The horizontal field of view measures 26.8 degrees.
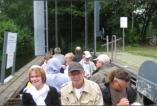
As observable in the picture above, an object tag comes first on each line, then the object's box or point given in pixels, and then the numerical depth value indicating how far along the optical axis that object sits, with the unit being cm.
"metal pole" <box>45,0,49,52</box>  1580
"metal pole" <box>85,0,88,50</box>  1608
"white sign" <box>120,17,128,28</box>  1907
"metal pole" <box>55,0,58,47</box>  1605
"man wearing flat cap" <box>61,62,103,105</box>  315
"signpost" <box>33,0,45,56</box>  1569
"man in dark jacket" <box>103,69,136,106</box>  322
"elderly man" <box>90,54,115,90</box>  416
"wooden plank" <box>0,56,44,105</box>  561
